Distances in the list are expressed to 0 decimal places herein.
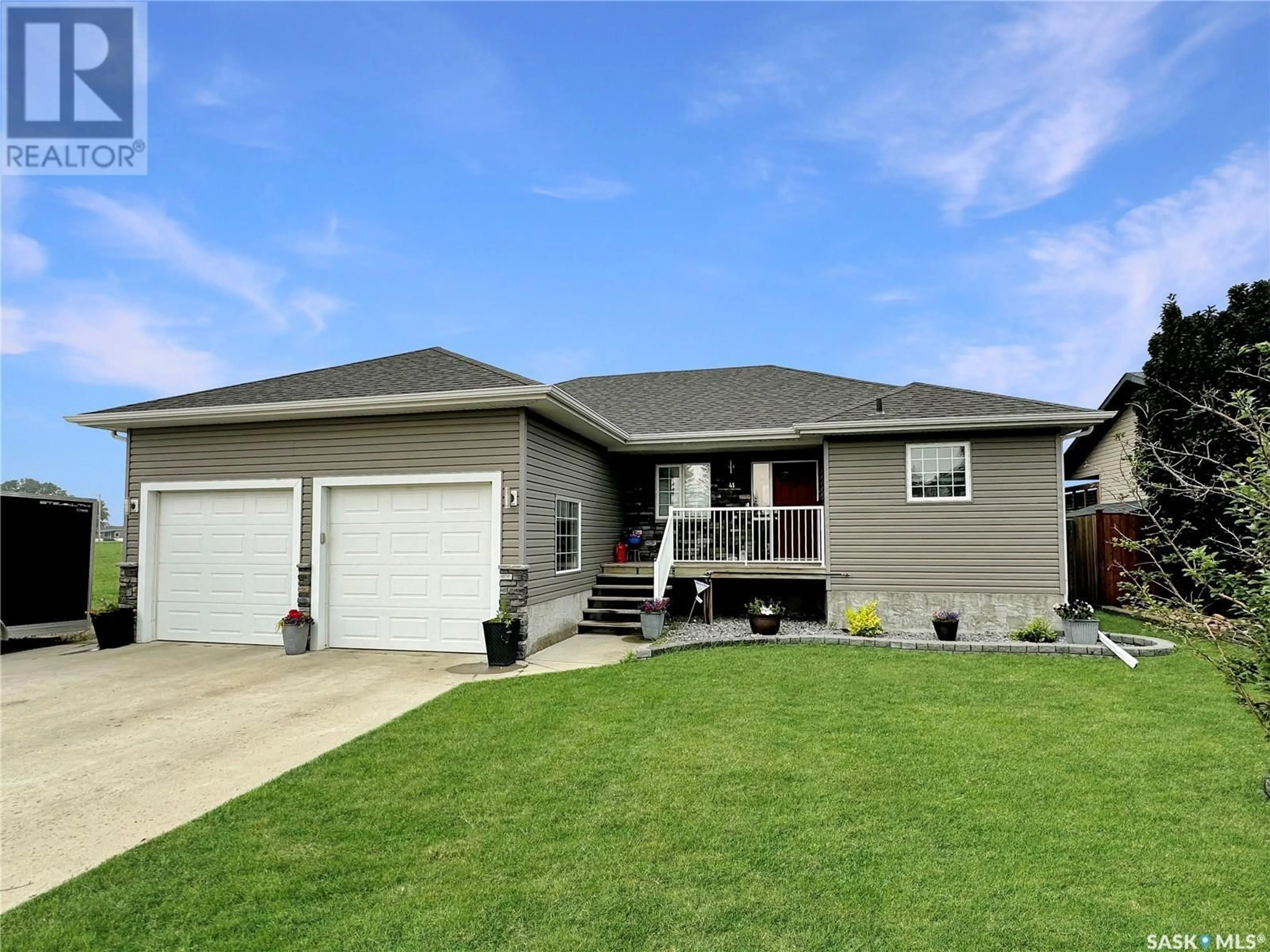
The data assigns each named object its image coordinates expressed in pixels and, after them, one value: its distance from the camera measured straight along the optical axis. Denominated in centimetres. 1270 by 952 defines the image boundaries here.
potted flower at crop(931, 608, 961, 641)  842
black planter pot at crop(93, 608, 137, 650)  884
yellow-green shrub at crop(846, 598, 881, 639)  891
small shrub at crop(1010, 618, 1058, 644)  826
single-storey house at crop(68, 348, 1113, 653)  834
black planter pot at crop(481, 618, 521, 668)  743
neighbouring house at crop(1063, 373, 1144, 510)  1402
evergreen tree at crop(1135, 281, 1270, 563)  1037
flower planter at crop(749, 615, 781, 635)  883
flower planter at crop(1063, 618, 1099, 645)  826
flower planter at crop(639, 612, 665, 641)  900
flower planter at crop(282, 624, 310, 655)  831
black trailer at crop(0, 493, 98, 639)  903
